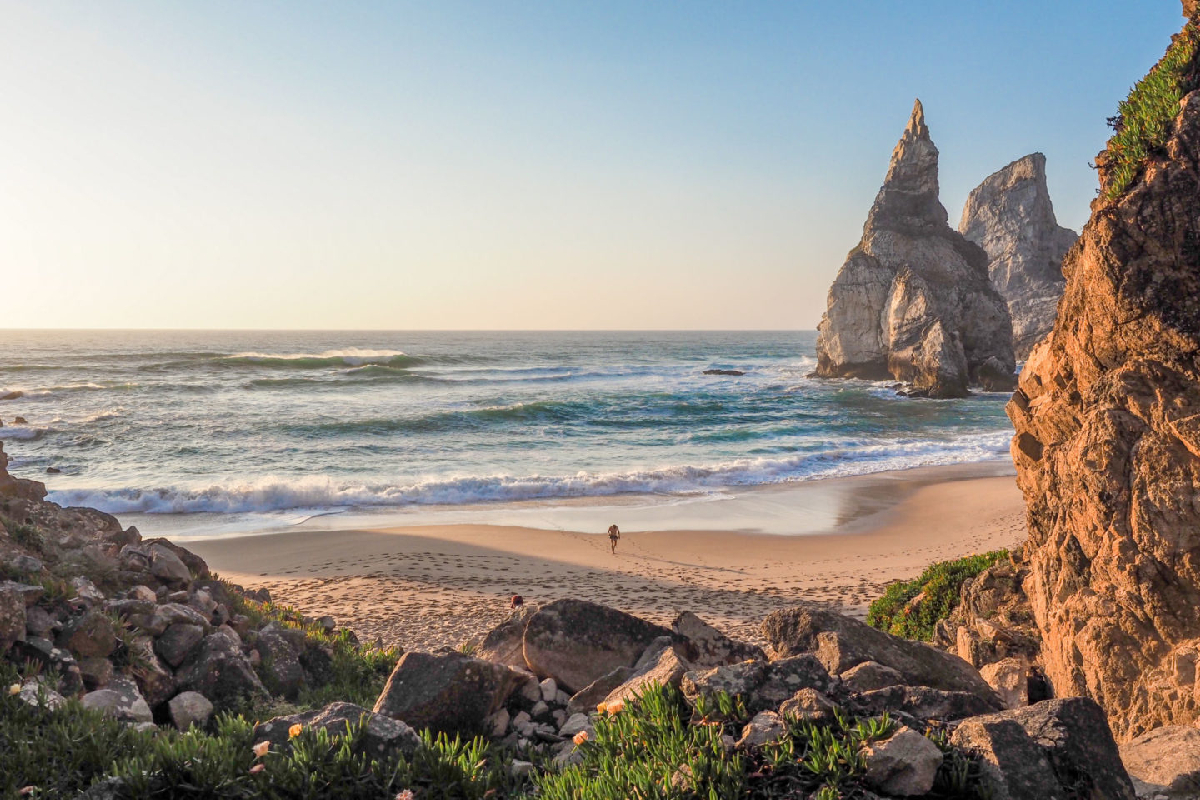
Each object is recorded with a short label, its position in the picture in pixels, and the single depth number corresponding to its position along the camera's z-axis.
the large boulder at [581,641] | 5.75
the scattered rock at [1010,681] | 5.89
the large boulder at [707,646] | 5.84
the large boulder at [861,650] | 5.26
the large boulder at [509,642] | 6.14
